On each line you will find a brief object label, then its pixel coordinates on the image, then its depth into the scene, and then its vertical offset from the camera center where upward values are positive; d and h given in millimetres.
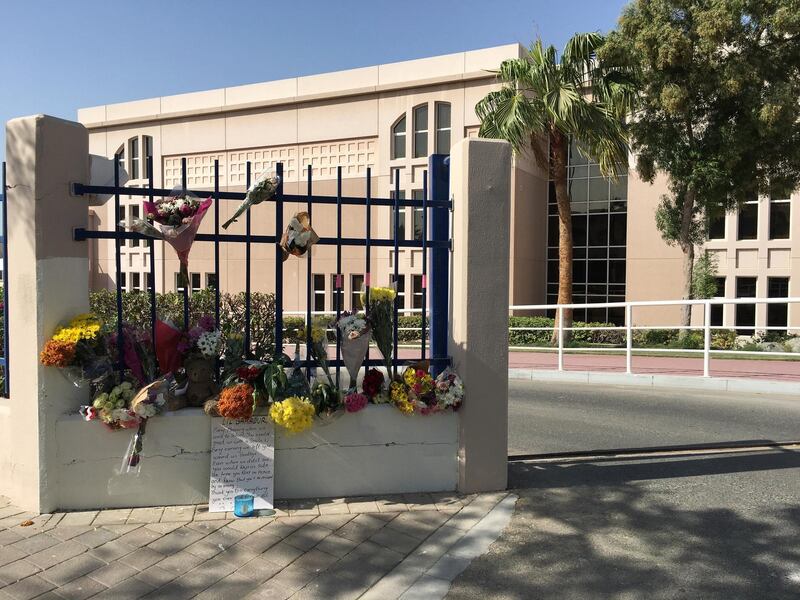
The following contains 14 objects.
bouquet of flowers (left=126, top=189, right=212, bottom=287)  4078 +401
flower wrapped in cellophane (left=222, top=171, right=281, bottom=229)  4241 +610
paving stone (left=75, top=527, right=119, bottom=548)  3697 -1575
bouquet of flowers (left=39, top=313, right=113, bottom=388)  3980 -475
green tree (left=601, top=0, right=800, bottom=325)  12820 +4068
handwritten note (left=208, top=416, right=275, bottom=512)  4230 -1264
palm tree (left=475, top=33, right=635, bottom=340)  14477 +4158
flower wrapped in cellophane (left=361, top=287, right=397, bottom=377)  4645 -287
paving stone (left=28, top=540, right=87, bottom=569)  3449 -1577
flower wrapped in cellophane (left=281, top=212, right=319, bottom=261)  4395 +300
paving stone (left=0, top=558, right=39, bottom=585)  3271 -1578
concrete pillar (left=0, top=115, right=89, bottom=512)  4023 +21
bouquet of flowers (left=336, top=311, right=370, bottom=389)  4488 -452
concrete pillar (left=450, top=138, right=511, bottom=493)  4559 -179
